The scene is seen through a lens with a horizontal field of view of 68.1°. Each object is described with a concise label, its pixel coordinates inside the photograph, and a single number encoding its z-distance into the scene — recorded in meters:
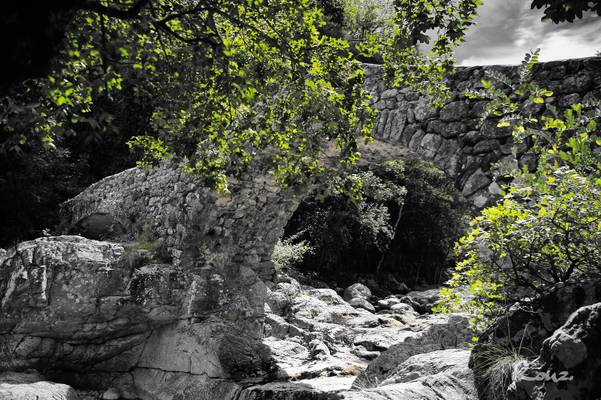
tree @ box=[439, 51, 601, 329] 3.77
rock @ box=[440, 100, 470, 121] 7.06
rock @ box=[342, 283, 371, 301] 18.00
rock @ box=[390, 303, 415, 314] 15.70
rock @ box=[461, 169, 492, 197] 6.79
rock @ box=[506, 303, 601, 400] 2.86
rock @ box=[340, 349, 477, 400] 4.02
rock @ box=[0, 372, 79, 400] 7.32
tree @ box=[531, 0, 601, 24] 2.49
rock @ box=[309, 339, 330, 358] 9.05
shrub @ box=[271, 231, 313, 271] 15.23
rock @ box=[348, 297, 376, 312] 16.27
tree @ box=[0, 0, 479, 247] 3.13
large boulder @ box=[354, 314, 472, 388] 6.07
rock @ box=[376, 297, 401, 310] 16.89
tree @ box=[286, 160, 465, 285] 20.69
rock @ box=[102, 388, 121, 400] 8.48
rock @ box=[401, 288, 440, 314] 17.39
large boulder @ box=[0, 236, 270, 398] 8.16
